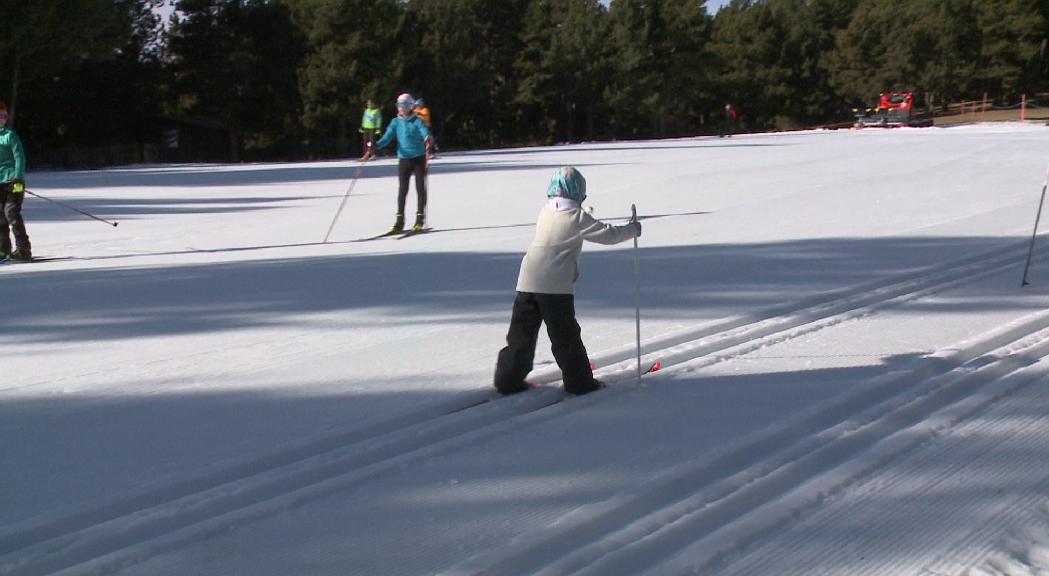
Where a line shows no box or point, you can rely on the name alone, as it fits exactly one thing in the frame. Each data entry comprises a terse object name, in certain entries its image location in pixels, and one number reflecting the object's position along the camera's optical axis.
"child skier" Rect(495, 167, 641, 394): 6.05
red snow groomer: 58.69
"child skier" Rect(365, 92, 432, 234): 13.99
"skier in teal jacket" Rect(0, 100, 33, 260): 12.04
